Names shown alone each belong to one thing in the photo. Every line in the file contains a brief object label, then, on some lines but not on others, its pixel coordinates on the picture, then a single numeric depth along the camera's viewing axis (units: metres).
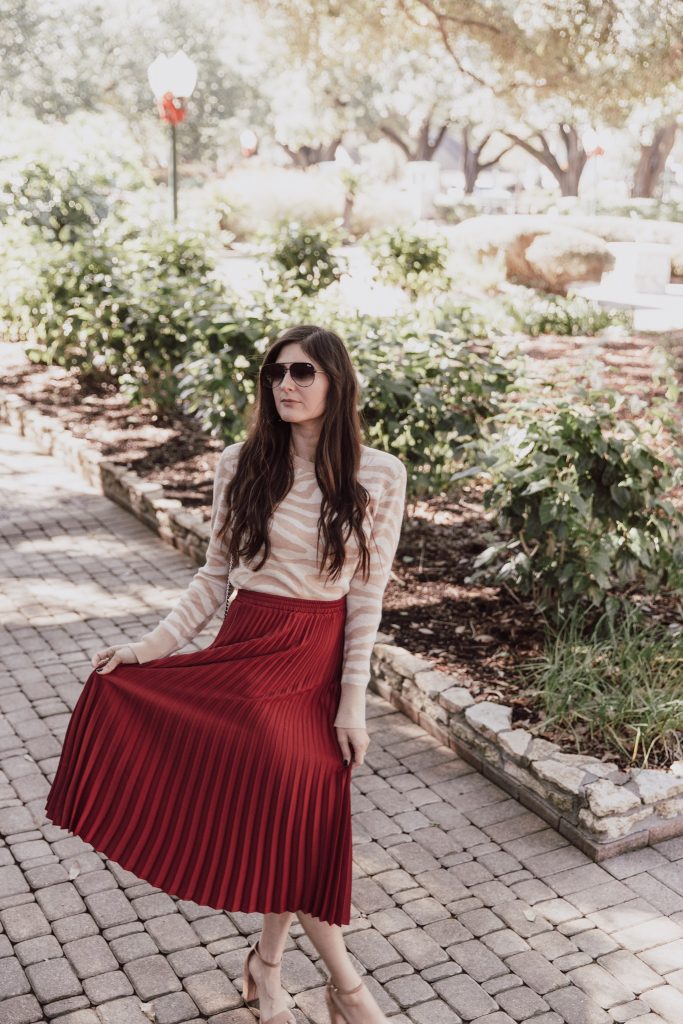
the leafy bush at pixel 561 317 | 12.89
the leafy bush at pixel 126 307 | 9.00
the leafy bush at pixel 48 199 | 12.73
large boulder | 16.81
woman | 2.67
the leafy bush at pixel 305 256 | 11.65
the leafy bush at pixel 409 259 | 14.20
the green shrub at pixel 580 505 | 4.86
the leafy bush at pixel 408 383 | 6.11
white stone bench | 16.59
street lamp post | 12.00
